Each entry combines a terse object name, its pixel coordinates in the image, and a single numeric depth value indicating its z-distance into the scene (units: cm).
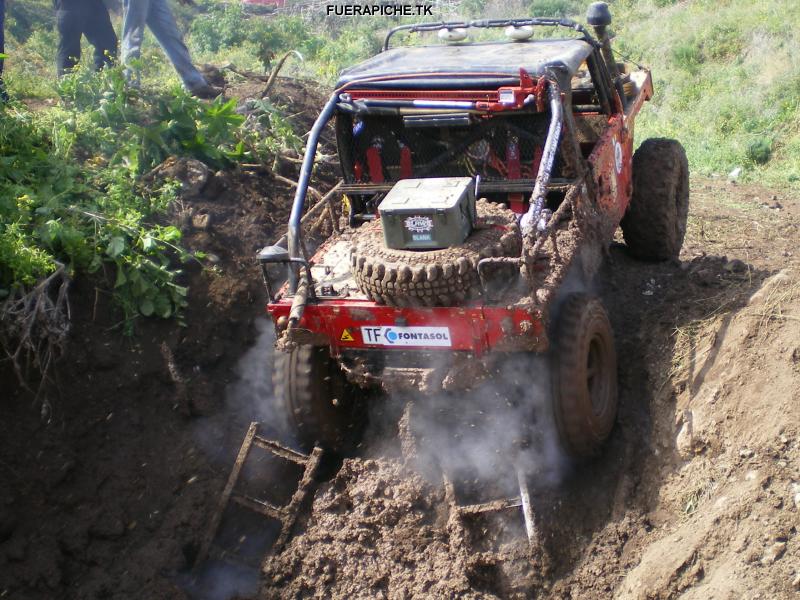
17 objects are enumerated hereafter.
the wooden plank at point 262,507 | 472
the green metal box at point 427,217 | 418
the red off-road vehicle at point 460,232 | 423
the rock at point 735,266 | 602
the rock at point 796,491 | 379
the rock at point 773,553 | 362
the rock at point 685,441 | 450
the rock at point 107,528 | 473
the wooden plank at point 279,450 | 495
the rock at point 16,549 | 447
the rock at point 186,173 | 656
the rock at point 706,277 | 586
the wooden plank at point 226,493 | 464
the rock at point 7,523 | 462
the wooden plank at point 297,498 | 463
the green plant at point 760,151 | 953
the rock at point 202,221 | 634
